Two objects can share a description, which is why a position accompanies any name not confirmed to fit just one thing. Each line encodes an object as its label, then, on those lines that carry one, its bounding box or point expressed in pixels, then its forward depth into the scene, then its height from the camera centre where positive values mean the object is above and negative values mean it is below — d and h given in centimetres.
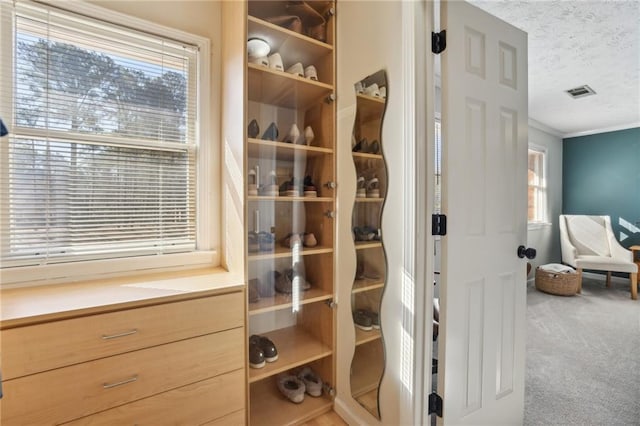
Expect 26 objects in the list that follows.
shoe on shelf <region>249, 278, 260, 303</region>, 153 -45
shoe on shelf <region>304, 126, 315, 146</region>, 173 +48
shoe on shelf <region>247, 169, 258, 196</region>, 149 +16
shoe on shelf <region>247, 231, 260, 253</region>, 148 -17
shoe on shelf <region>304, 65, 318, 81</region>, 165 +84
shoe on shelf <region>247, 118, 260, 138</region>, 149 +46
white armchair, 372 -52
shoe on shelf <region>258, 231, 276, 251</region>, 158 -18
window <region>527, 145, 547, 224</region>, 450 +44
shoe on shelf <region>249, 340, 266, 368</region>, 149 -81
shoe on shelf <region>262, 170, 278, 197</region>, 161 +15
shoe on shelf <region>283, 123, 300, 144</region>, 170 +48
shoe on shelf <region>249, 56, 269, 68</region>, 147 +83
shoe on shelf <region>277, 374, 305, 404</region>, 162 -108
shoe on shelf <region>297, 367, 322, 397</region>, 169 -109
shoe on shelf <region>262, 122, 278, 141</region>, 162 +47
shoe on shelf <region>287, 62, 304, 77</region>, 161 +84
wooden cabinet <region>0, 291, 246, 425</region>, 94 -62
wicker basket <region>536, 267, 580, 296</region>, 353 -95
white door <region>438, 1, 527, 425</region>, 123 -3
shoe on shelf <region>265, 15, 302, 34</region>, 158 +111
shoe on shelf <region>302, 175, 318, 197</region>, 170 +15
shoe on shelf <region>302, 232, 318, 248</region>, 171 -18
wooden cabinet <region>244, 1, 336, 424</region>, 153 +3
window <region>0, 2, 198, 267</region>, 128 +37
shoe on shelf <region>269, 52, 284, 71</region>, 153 +85
